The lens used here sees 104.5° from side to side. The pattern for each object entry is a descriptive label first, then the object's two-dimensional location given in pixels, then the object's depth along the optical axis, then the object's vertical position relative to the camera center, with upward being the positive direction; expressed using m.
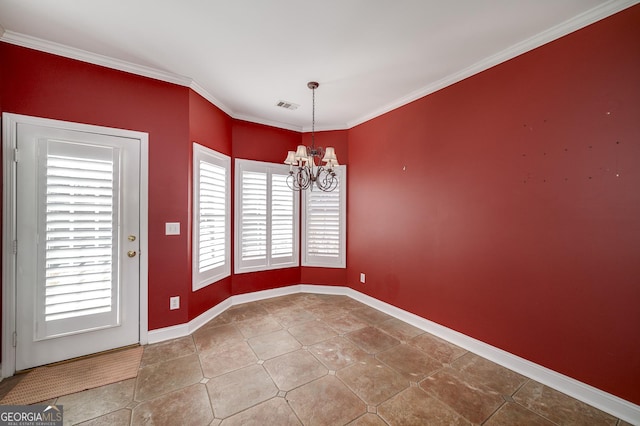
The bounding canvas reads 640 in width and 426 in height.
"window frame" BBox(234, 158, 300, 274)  3.73 -0.14
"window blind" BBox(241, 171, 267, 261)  3.79 -0.04
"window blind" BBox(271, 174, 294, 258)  4.03 -0.07
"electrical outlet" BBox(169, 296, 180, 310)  2.76 -1.00
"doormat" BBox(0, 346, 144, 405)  1.89 -1.38
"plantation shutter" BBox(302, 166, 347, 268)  4.18 -0.21
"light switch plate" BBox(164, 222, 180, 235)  2.73 -0.17
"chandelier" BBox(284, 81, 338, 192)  2.62 +0.59
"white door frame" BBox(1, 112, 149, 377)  2.10 -0.21
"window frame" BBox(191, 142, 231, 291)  2.95 -0.10
